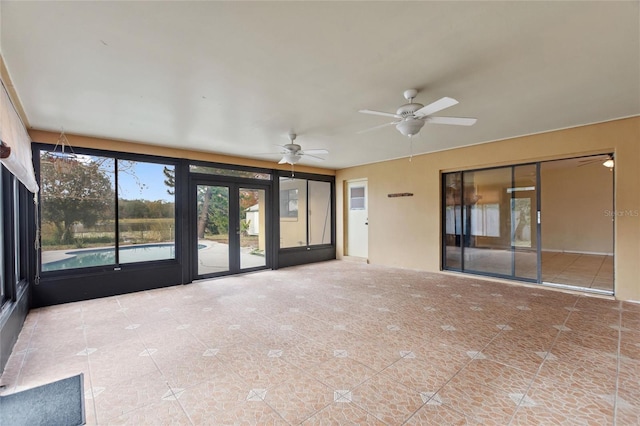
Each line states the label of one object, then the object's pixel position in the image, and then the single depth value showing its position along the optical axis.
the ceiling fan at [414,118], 3.07
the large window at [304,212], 7.57
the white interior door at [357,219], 8.16
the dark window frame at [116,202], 4.44
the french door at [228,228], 6.07
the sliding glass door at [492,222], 5.47
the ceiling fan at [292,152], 4.86
